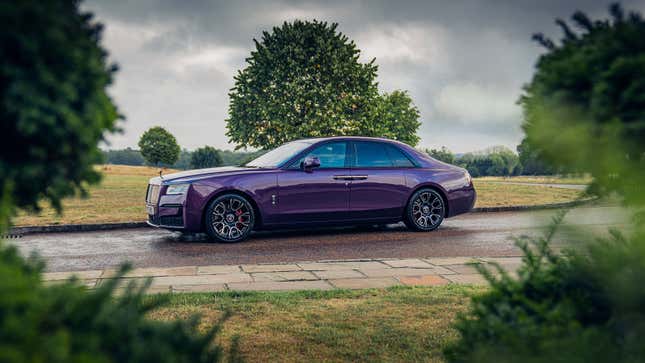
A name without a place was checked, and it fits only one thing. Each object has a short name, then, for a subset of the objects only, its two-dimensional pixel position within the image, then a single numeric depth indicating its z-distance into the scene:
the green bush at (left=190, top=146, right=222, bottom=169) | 59.29
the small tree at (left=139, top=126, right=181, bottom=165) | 66.12
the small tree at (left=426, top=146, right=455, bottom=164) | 76.53
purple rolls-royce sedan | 8.66
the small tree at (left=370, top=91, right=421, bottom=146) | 54.06
